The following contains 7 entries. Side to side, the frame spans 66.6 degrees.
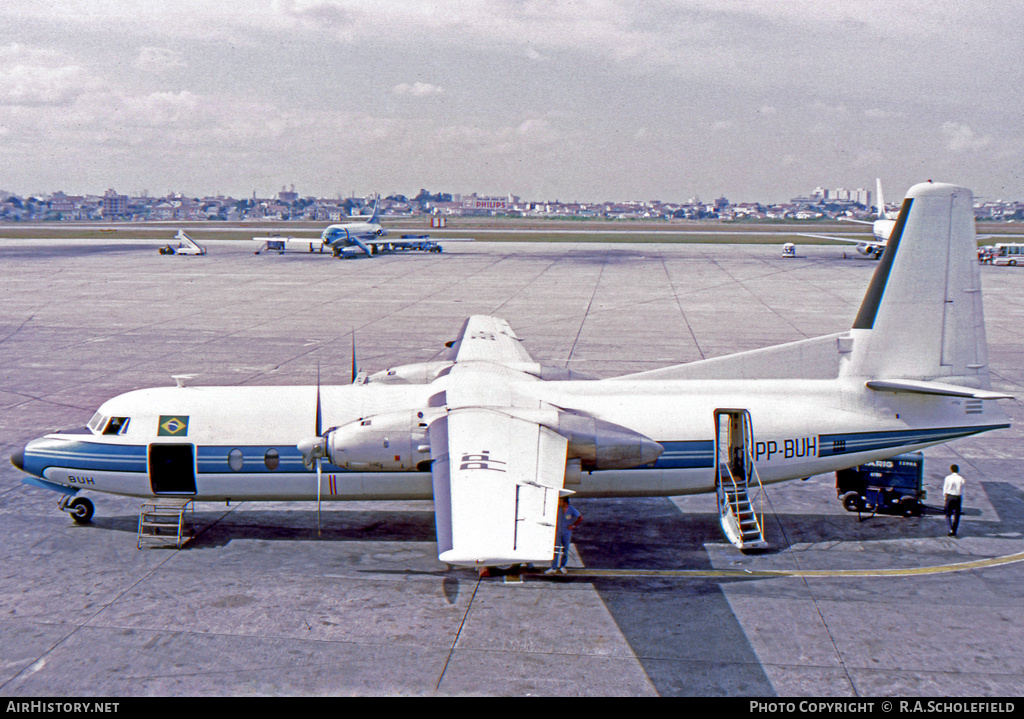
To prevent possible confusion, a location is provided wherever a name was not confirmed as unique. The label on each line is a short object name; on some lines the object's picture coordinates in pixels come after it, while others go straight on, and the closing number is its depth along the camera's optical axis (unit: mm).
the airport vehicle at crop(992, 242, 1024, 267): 86250
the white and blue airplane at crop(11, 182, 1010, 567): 17547
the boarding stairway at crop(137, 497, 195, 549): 17781
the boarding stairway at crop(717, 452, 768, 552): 17062
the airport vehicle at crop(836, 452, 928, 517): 19172
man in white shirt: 17500
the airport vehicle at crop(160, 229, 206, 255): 96625
